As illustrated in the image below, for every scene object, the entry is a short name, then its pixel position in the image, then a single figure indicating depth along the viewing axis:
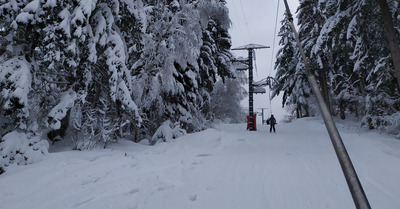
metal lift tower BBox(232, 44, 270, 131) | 19.55
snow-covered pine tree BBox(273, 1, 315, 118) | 23.52
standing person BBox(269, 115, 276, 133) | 17.98
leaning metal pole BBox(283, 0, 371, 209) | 1.92
